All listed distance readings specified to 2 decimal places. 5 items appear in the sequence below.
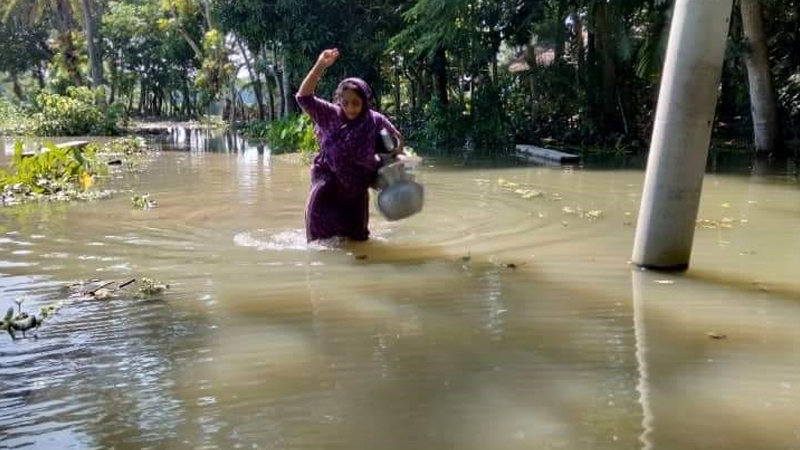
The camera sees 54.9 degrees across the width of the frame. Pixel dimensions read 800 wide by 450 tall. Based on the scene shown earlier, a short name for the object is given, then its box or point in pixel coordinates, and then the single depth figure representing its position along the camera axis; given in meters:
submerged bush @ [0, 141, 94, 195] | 9.58
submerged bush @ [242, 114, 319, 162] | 16.04
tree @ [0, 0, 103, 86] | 31.65
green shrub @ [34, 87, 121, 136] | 25.89
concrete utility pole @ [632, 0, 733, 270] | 4.83
